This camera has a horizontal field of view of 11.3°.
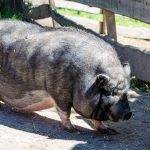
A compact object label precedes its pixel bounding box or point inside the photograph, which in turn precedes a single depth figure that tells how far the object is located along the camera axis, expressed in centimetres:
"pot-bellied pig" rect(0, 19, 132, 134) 792
